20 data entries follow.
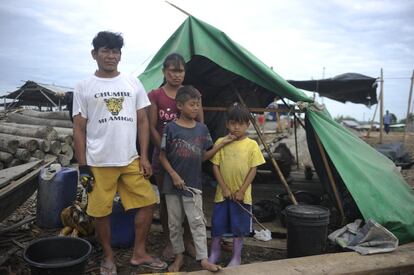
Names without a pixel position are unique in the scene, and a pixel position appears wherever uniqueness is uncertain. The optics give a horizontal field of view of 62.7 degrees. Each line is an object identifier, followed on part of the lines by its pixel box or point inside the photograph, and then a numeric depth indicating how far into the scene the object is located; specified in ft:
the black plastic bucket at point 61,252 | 7.82
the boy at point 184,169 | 9.80
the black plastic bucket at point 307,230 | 10.76
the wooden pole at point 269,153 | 13.75
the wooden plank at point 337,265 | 9.42
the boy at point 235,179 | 10.42
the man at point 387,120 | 81.10
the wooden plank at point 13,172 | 11.94
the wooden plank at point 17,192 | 10.73
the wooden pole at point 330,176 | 13.51
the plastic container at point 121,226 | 11.71
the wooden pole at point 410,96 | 46.00
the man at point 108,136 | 9.48
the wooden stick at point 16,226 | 12.12
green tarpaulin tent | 11.80
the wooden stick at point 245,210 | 10.46
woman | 10.60
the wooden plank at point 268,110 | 14.22
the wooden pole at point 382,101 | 45.21
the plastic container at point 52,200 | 13.71
